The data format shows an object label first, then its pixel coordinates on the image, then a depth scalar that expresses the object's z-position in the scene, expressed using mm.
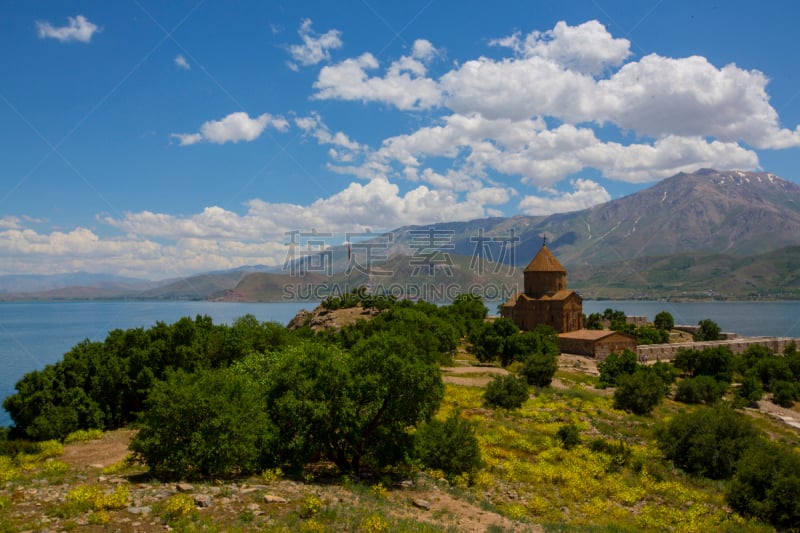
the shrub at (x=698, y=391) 45875
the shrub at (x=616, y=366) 50750
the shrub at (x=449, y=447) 20531
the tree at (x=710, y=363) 58916
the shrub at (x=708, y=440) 23516
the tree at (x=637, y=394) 36062
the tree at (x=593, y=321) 89081
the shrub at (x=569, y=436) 25766
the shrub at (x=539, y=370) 44562
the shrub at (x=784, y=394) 50281
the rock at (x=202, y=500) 13680
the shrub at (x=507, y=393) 33375
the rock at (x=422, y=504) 16297
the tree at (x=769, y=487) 17625
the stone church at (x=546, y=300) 74062
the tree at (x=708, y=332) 88562
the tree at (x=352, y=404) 18141
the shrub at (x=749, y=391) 49594
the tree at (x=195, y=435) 16188
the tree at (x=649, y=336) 79812
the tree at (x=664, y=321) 95750
